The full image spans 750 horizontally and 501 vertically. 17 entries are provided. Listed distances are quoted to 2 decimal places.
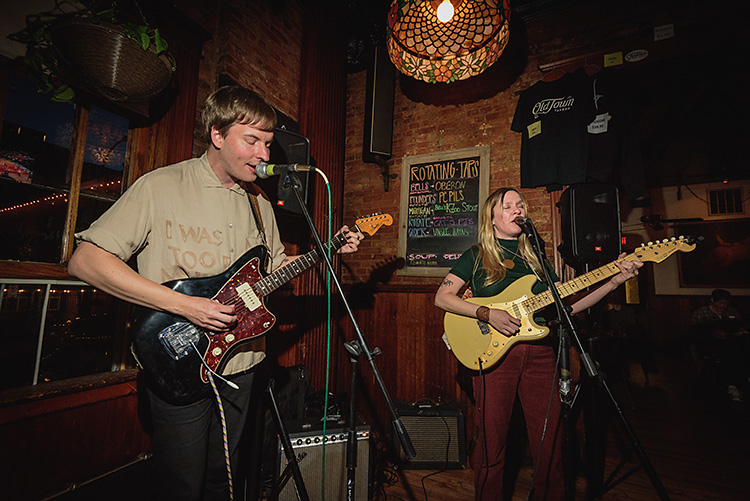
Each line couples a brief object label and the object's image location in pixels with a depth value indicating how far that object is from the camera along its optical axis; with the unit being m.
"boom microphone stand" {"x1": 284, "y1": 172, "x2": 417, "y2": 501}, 1.16
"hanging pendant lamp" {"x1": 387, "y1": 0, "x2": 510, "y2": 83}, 2.49
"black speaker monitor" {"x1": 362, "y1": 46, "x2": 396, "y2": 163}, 3.63
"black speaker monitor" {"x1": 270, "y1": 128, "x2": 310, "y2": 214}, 2.76
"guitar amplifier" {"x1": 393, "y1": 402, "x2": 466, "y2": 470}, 2.74
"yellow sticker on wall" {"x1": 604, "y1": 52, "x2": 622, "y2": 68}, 3.07
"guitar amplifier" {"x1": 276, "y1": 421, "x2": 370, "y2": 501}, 1.94
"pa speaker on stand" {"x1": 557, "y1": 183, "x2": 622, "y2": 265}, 2.55
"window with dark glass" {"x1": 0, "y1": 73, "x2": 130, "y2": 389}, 1.83
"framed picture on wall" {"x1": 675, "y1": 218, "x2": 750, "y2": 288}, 8.03
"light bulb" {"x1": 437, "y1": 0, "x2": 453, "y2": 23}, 2.44
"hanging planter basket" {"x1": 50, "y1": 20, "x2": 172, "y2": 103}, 1.65
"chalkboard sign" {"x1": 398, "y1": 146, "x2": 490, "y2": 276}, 3.50
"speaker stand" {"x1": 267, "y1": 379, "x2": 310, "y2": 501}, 1.64
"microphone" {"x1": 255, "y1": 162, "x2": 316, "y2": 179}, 1.45
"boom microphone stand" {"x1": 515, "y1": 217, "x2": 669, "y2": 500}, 1.41
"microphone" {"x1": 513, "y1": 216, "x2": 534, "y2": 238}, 1.72
